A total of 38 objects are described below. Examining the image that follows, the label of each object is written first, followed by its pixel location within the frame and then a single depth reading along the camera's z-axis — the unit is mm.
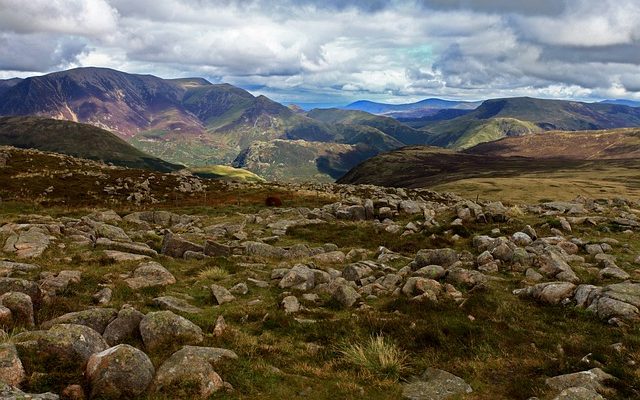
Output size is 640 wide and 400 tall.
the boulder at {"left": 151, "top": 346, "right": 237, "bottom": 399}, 8938
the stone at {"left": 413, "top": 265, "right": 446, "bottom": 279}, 19172
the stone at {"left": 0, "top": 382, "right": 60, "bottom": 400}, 7316
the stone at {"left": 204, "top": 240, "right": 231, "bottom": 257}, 25127
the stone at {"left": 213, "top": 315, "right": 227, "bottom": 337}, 12562
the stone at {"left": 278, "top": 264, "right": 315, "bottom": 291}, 18531
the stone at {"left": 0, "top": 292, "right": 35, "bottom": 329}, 11593
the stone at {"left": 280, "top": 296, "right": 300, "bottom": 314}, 15439
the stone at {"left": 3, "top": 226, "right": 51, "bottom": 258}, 20344
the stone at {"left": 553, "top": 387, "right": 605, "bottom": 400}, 8992
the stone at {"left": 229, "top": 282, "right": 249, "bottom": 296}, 17828
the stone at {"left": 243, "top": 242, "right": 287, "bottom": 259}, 26812
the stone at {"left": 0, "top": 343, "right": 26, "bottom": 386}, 8273
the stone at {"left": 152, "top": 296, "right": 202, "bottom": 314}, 14623
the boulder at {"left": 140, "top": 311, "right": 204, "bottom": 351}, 11461
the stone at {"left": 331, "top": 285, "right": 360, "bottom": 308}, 16628
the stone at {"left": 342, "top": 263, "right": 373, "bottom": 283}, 20516
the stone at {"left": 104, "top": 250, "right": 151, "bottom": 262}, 20844
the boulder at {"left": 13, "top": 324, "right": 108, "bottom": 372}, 9250
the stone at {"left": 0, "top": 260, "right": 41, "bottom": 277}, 16398
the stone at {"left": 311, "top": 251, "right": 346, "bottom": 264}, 24562
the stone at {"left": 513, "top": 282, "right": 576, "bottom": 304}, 16156
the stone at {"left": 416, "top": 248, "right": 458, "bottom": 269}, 21688
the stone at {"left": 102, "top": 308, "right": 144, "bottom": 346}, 11805
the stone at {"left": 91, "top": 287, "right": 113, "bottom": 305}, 14845
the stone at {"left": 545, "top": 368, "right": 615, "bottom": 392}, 9922
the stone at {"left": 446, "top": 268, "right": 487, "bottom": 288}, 18062
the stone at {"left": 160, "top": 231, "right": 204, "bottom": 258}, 24875
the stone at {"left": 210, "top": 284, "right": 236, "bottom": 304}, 16430
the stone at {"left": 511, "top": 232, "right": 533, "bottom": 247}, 25234
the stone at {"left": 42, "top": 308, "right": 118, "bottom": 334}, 11980
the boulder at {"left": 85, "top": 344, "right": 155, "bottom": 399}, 8570
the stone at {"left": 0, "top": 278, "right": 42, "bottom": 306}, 13564
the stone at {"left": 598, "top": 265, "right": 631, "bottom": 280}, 18328
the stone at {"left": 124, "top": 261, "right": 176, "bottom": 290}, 17334
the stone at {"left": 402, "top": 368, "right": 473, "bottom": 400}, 9930
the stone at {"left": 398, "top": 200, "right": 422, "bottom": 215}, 42688
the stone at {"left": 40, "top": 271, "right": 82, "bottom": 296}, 14969
